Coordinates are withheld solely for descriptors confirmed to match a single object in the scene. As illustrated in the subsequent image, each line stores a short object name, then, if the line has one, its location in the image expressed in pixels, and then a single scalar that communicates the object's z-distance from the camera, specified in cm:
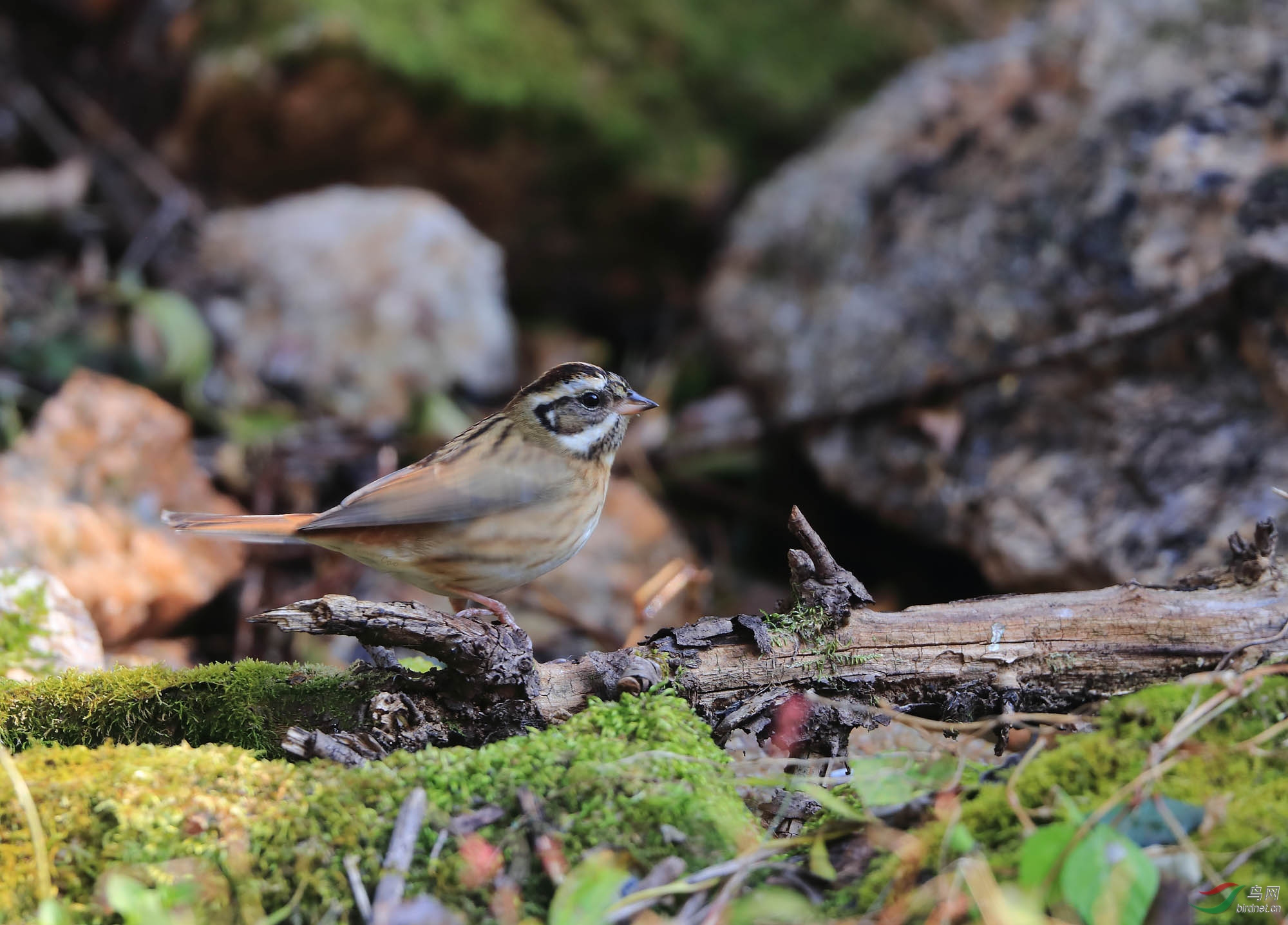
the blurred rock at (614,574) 1240
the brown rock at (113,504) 1030
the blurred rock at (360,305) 1423
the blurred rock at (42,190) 1468
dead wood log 630
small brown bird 745
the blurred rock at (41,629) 757
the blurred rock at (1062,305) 1005
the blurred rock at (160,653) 1033
